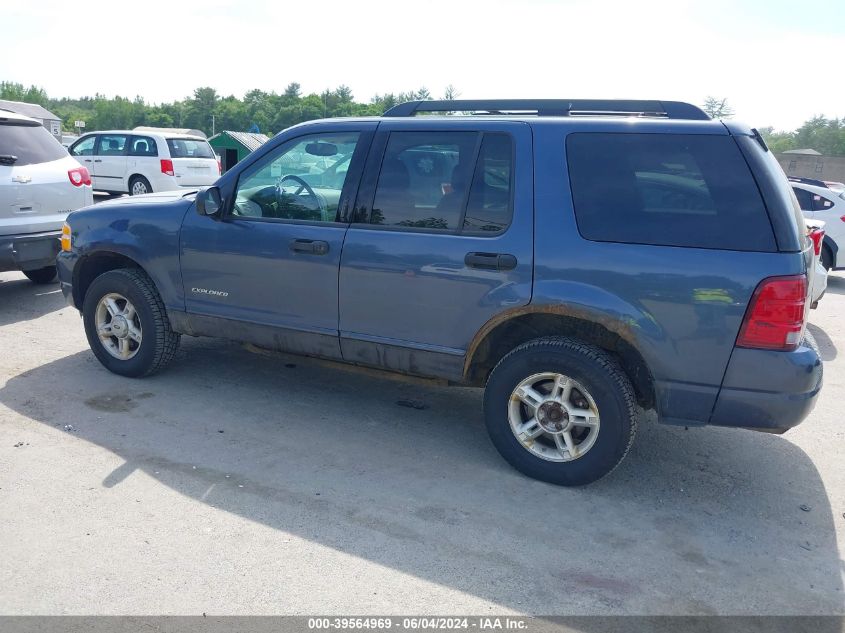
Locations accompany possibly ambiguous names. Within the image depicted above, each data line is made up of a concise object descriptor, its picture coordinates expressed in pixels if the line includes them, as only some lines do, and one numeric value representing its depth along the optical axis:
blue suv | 3.39
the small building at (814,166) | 48.45
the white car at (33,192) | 6.75
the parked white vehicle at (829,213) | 10.05
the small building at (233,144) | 23.57
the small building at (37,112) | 33.89
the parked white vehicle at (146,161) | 15.52
